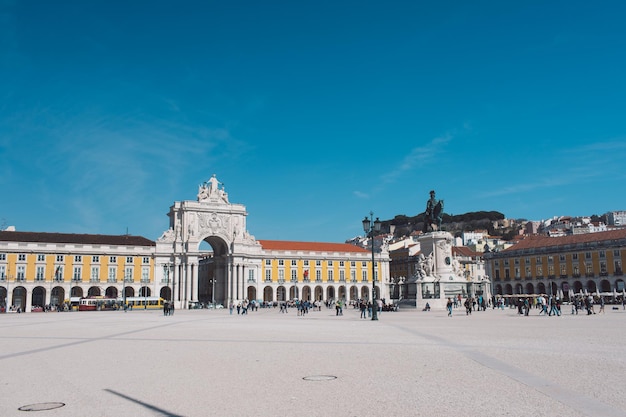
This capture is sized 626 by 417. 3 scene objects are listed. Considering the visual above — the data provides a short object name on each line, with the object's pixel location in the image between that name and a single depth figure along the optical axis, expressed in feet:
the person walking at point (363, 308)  120.88
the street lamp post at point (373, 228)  100.37
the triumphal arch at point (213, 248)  262.18
